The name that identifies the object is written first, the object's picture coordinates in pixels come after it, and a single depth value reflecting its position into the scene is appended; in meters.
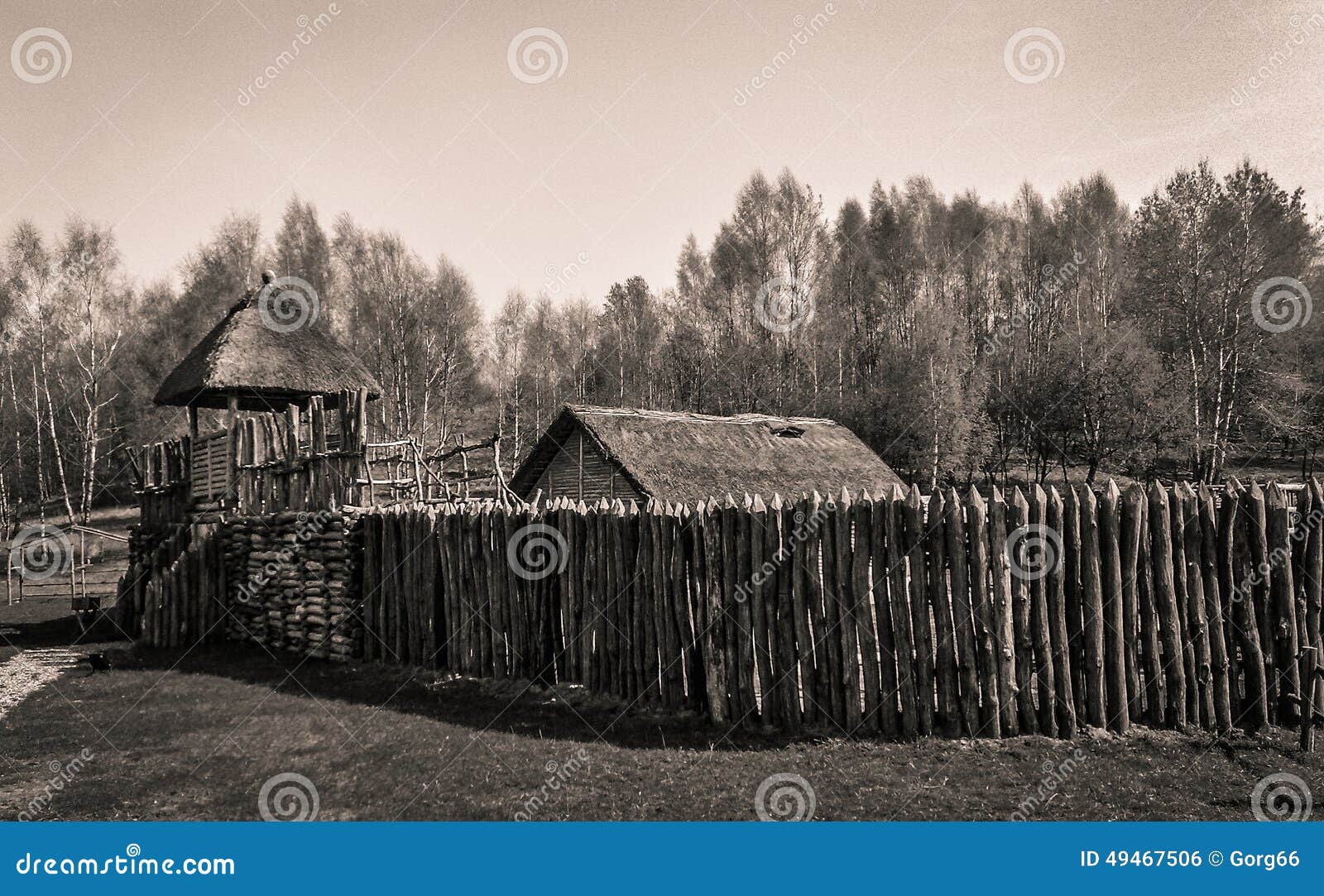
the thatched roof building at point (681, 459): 18.14
